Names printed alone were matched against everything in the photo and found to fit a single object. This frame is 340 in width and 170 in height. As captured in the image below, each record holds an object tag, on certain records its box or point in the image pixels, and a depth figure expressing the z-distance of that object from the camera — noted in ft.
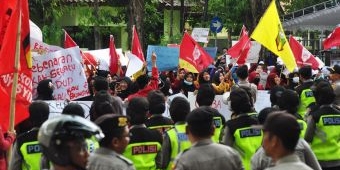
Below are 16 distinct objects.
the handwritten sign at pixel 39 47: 59.36
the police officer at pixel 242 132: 31.81
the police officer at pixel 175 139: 30.79
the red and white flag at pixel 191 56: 74.61
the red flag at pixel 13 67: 35.68
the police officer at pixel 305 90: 45.56
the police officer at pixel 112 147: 22.71
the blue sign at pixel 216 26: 132.79
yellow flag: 60.36
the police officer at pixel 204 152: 23.47
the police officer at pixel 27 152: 30.42
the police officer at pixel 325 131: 34.69
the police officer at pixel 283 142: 19.61
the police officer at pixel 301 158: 26.90
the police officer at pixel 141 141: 30.18
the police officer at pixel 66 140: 18.25
